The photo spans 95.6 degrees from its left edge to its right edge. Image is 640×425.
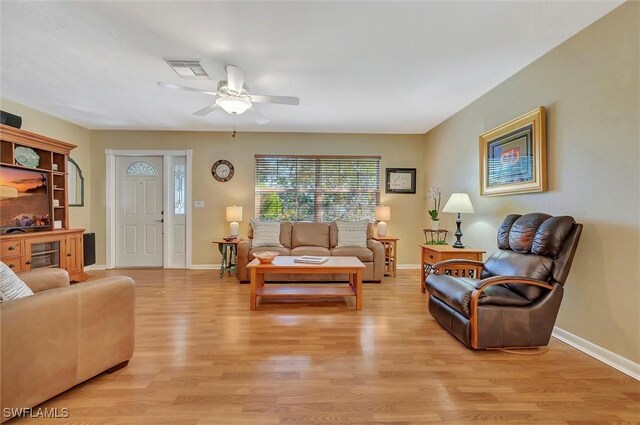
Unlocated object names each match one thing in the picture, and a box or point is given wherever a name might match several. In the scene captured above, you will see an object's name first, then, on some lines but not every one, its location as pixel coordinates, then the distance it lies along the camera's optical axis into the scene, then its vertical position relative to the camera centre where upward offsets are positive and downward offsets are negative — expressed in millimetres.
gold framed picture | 2633 +553
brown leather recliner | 2158 -676
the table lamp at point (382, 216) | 4977 -95
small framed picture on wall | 5305 +558
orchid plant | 4837 +253
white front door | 5121 +72
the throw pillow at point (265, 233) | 4484 -351
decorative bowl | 3273 -527
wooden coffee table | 3164 -679
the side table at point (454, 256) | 3182 -531
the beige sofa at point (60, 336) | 1389 -685
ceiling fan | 2584 +1074
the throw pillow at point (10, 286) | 1483 -394
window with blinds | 5215 +427
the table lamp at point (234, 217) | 4750 -101
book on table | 3332 -578
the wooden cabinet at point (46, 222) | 3189 -139
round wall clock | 5160 +728
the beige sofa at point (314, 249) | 4184 -577
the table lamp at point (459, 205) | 3537 +64
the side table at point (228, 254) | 4512 -738
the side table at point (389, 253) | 4637 -701
